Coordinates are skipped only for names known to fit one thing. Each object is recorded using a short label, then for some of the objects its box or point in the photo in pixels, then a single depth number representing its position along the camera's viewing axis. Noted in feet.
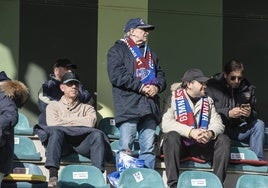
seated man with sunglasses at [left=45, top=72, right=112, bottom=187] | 44.19
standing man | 44.98
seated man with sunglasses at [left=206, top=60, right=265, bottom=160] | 50.57
